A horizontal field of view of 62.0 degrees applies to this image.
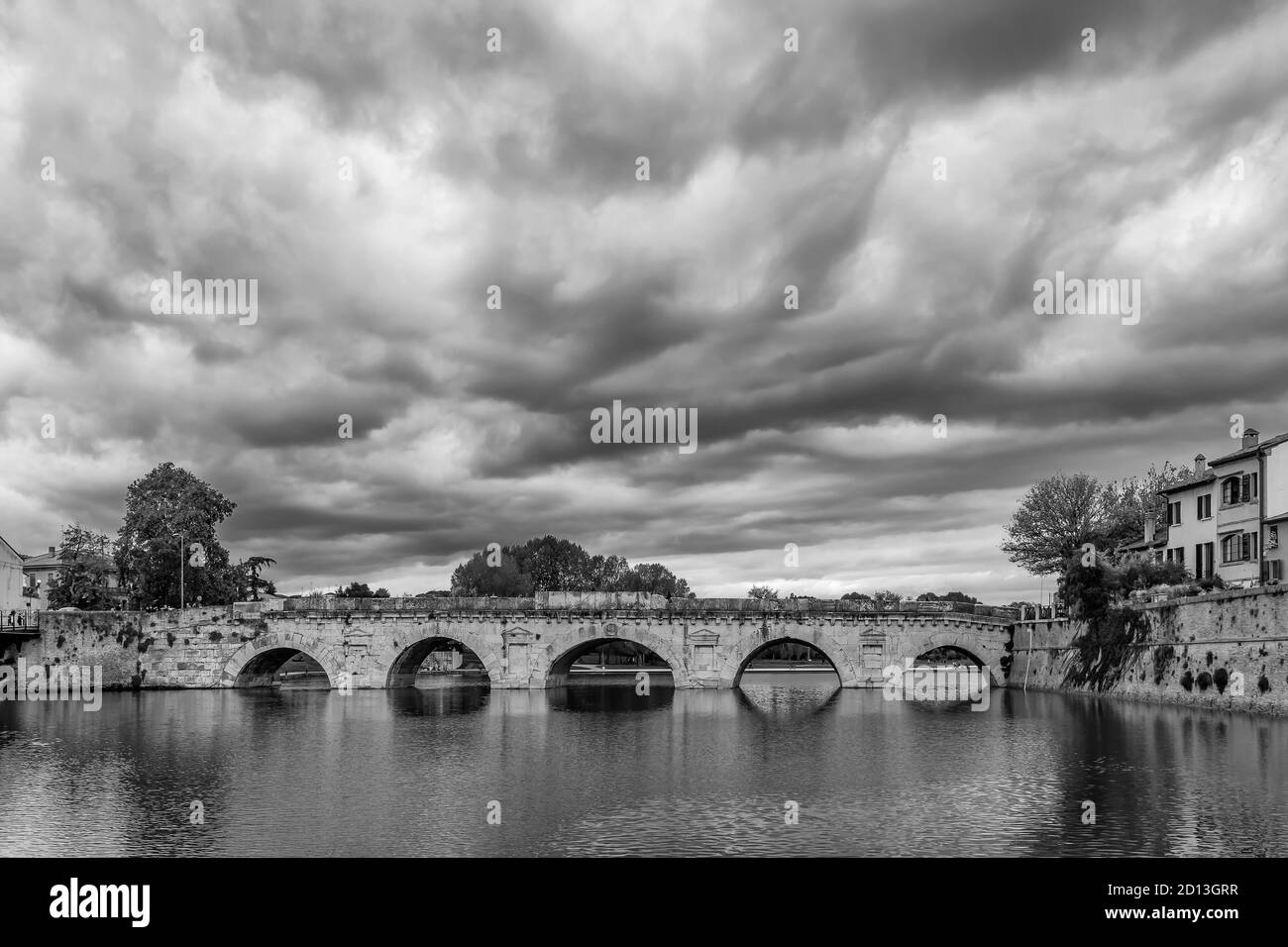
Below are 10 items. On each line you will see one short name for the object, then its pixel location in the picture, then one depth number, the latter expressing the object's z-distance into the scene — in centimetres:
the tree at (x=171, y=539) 7469
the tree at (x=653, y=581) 13525
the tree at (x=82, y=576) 8319
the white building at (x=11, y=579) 7338
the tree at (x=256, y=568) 8856
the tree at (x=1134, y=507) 7556
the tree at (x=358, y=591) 13550
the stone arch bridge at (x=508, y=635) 6506
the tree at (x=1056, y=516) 8075
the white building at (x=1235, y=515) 5044
